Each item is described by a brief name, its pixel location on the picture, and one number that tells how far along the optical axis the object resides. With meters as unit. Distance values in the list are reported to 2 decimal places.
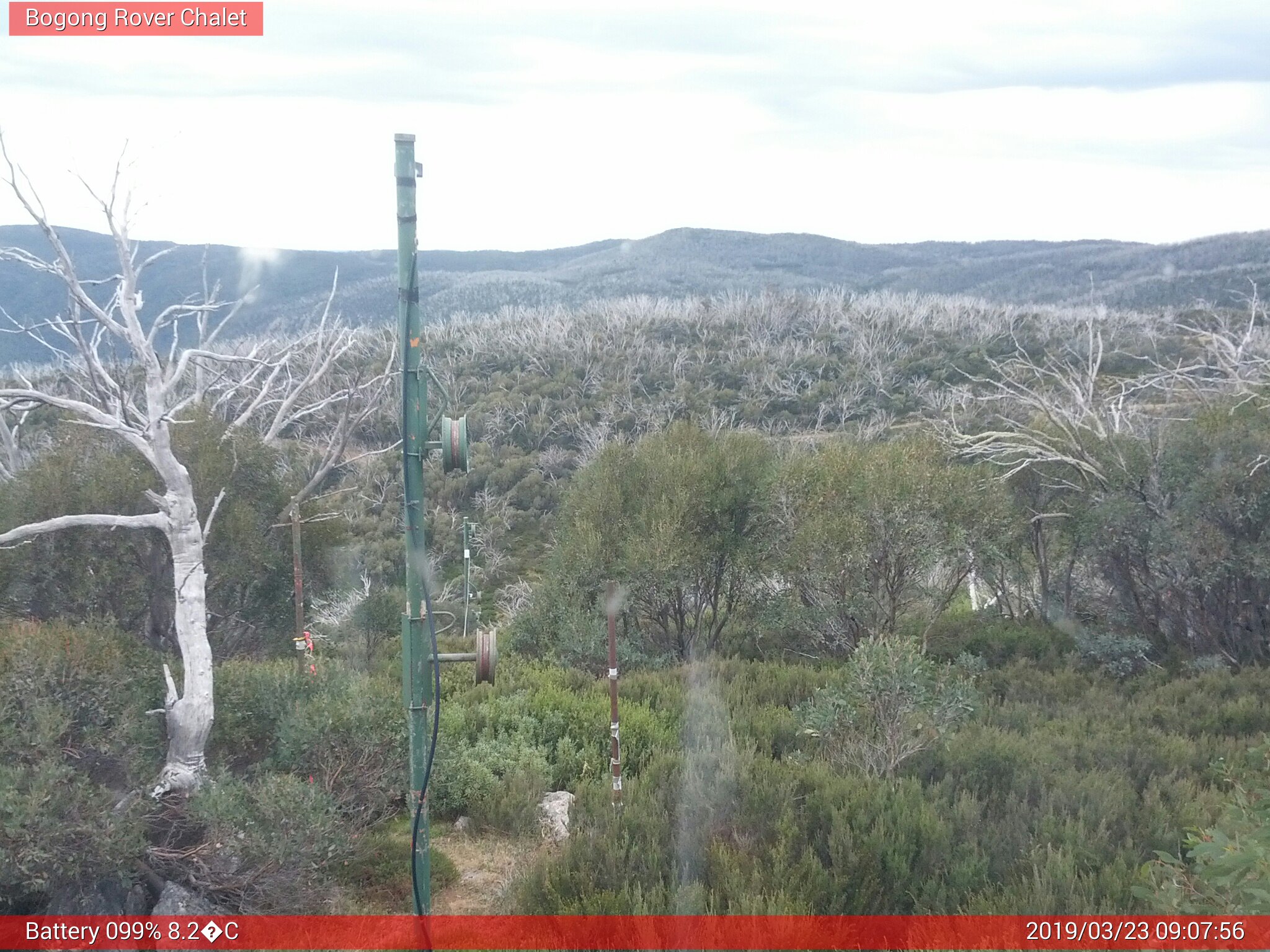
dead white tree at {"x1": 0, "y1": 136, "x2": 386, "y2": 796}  6.18
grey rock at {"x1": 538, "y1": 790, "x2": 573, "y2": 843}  7.45
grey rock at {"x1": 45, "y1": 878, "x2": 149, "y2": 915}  5.61
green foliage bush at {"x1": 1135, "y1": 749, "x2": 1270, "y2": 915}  3.43
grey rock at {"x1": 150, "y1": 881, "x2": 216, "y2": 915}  5.80
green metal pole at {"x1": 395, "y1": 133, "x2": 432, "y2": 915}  4.55
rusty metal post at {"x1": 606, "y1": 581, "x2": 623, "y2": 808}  7.15
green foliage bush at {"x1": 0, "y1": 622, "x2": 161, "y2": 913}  5.36
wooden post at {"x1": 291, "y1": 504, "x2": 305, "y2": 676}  10.73
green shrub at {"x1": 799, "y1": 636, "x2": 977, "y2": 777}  7.82
